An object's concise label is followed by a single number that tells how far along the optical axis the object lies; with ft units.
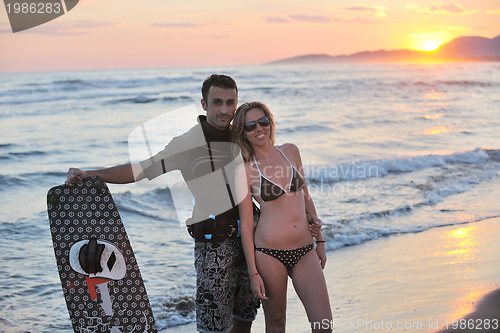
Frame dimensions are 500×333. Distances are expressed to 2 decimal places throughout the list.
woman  9.28
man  9.52
